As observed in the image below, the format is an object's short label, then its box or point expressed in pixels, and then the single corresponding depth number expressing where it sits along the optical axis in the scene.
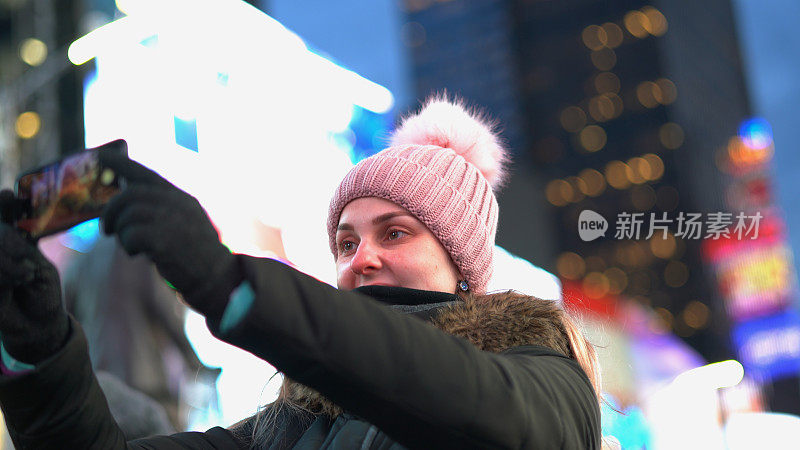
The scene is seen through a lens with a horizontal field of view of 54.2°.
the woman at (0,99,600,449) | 0.98
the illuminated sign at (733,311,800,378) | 72.94
